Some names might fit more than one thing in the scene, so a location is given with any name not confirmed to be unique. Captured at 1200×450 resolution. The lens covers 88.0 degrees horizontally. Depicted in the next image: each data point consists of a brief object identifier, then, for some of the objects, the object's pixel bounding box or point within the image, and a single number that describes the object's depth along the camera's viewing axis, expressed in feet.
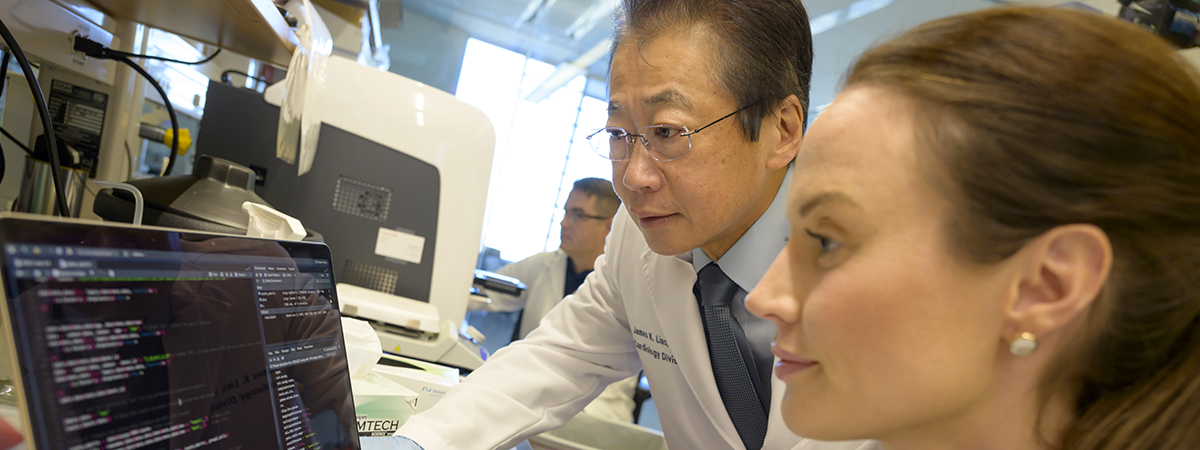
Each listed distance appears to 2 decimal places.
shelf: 3.28
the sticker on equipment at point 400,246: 4.58
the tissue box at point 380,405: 2.71
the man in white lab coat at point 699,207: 3.02
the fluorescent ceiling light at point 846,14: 10.76
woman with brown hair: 1.36
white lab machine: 4.53
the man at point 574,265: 9.09
